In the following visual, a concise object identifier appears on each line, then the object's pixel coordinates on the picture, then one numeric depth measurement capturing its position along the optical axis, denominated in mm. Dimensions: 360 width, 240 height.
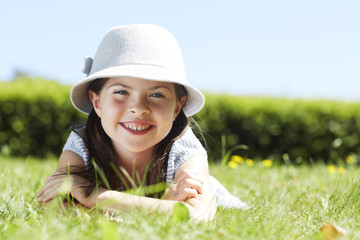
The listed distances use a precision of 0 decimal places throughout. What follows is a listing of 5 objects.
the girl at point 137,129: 2388
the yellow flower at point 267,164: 5301
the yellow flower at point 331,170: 5032
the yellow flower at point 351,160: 7055
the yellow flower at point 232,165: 5027
